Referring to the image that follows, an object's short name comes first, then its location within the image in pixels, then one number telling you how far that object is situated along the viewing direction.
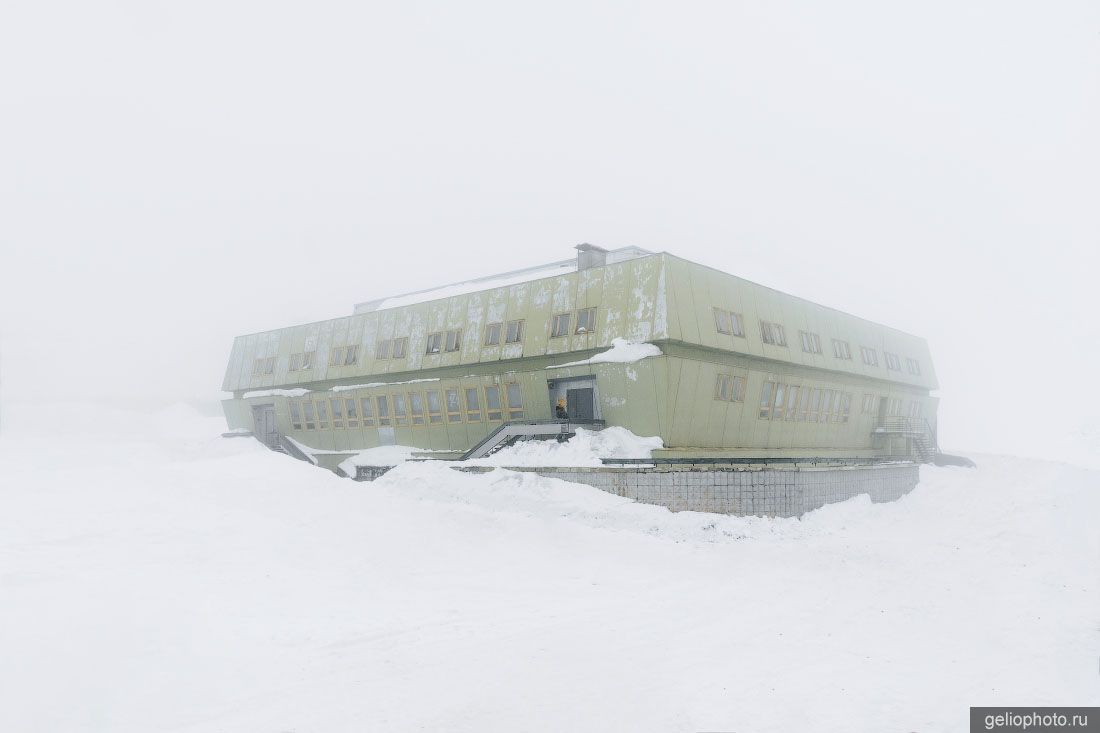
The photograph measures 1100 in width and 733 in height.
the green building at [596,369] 26.39
